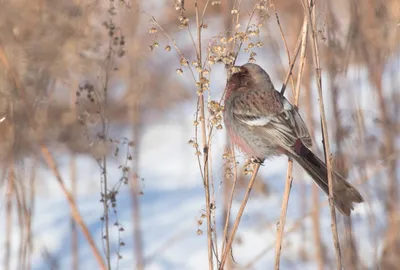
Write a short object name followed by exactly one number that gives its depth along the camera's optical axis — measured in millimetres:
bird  5031
